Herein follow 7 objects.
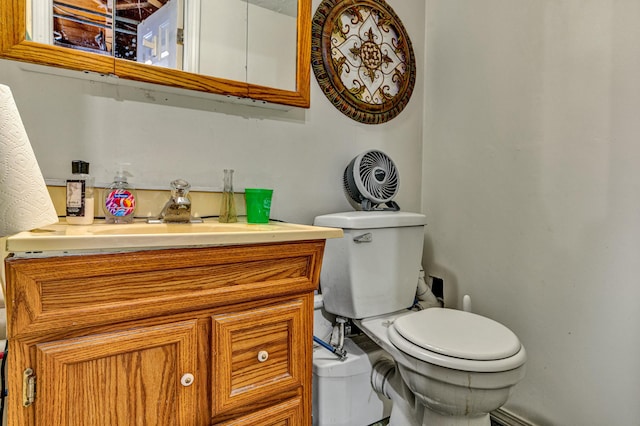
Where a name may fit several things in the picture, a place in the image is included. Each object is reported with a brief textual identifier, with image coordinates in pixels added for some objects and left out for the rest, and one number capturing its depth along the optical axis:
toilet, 0.93
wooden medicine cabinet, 0.92
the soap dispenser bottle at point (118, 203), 0.99
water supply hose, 1.25
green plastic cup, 1.14
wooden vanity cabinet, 0.58
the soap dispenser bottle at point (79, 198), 0.91
